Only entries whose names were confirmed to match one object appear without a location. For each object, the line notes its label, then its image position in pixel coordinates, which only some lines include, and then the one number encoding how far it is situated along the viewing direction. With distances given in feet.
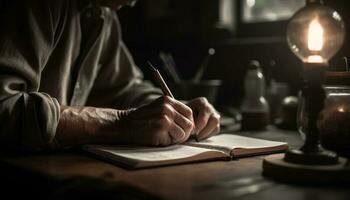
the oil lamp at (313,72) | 3.05
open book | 3.38
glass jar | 3.74
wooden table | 2.65
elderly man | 3.68
